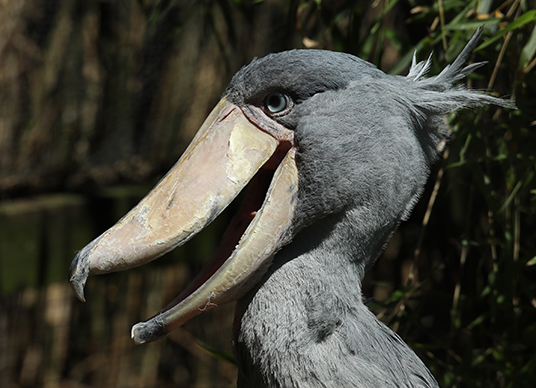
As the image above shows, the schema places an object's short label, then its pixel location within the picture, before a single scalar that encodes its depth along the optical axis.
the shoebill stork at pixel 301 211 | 3.58
